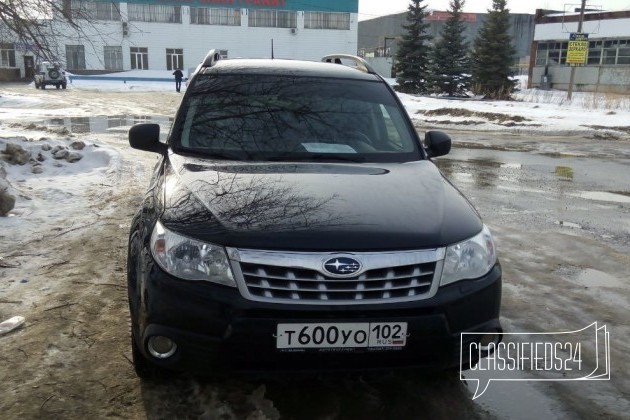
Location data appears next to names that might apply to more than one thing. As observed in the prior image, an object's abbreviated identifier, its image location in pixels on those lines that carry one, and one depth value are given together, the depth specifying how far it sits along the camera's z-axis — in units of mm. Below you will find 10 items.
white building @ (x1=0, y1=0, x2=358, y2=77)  59031
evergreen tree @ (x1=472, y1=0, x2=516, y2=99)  36000
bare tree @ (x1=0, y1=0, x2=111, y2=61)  8430
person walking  40812
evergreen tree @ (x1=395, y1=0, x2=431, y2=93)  39344
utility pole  30800
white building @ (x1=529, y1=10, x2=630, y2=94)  43188
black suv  2414
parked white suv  42616
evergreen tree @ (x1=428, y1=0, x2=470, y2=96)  37406
